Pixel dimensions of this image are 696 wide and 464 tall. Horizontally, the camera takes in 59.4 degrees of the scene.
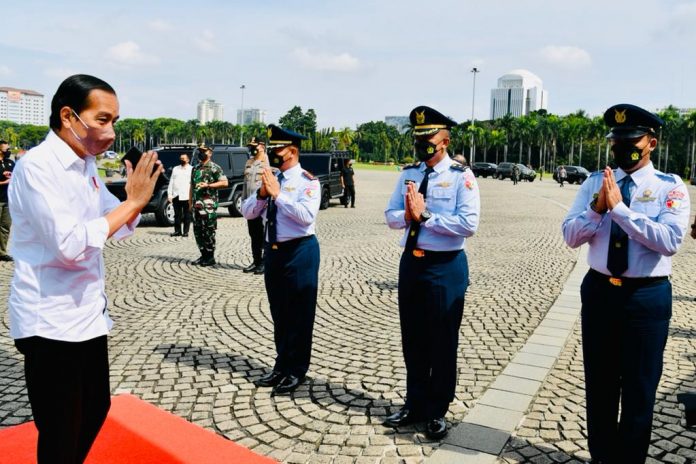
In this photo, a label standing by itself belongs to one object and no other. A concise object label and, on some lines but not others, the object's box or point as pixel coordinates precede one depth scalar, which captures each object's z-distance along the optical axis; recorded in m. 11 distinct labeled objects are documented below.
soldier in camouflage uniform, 9.87
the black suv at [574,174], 46.81
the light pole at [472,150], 68.31
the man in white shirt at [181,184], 12.45
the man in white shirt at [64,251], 2.20
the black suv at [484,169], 55.12
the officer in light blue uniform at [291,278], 4.61
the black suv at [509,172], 50.78
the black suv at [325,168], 20.14
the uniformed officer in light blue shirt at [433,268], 3.84
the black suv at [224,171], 14.44
